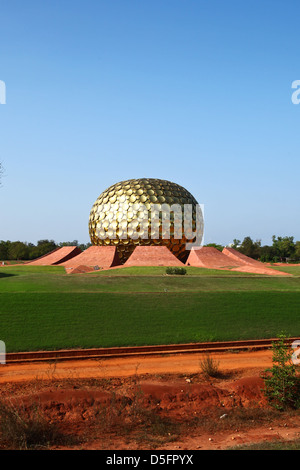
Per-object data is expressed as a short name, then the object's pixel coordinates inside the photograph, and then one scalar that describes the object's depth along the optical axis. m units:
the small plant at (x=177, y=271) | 27.25
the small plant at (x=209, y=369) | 10.91
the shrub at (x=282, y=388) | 9.17
